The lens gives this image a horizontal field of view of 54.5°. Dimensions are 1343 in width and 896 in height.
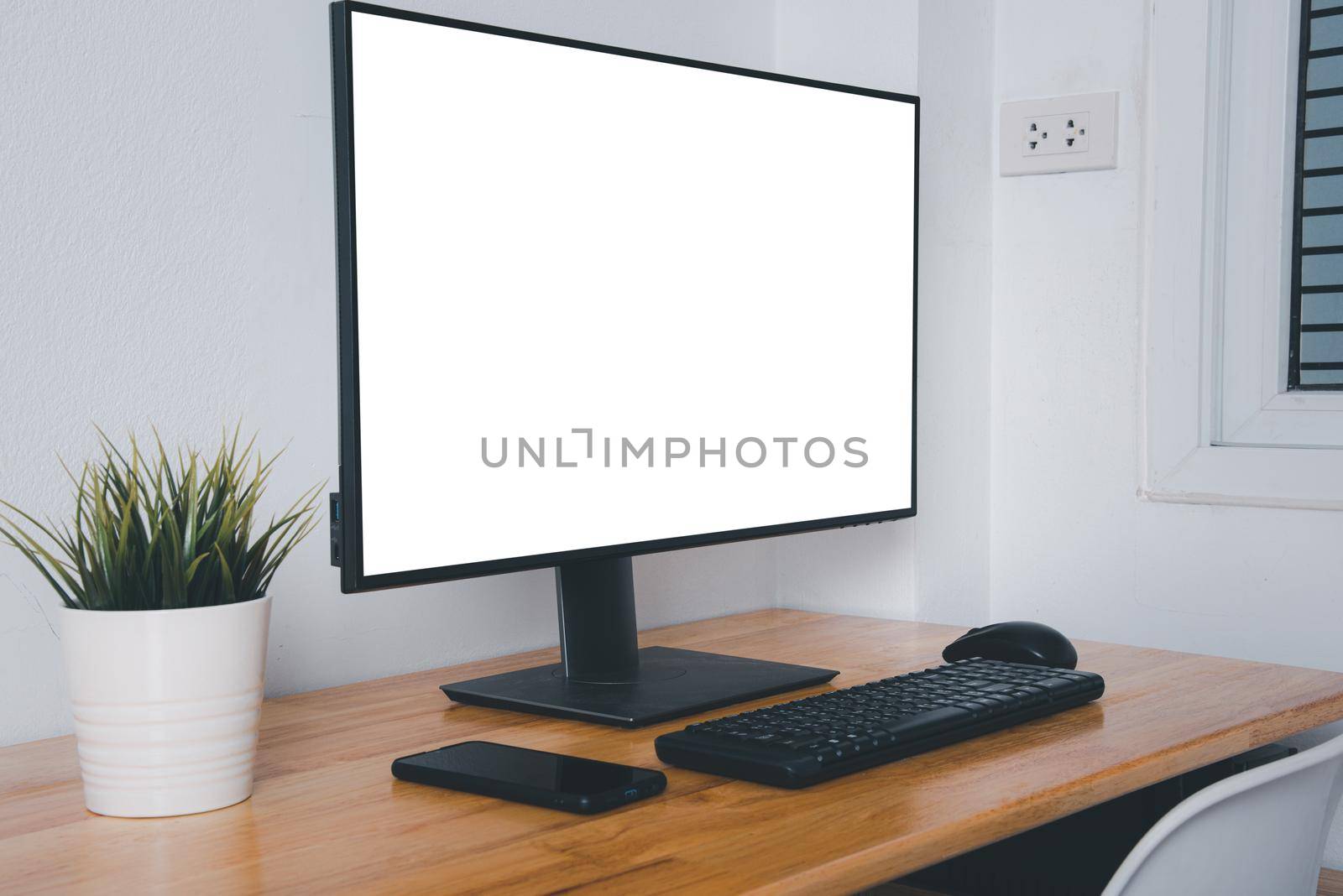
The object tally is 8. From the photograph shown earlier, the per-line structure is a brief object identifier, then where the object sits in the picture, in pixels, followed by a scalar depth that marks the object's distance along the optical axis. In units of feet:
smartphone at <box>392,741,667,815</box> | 2.59
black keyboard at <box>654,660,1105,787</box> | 2.77
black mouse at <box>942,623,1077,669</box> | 3.86
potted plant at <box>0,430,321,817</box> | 2.51
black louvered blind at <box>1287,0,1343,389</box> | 4.74
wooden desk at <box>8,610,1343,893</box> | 2.24
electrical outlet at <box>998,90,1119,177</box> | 5.09
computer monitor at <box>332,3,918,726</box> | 3.02
